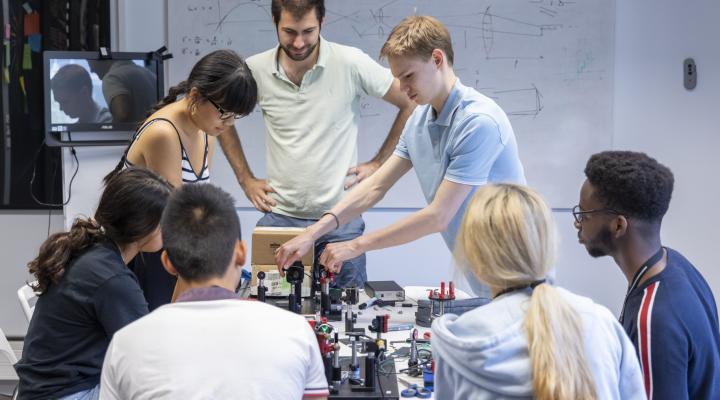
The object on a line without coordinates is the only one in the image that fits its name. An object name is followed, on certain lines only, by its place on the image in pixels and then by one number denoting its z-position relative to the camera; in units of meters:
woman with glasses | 2.70
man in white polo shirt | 3.58
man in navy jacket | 1.68
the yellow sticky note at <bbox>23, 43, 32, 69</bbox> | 4.52
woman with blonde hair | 1.38
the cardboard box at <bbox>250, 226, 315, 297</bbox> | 2.99
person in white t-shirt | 1.39
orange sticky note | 4.50
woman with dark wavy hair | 2.01
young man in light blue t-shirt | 2.65
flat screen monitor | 4.04
